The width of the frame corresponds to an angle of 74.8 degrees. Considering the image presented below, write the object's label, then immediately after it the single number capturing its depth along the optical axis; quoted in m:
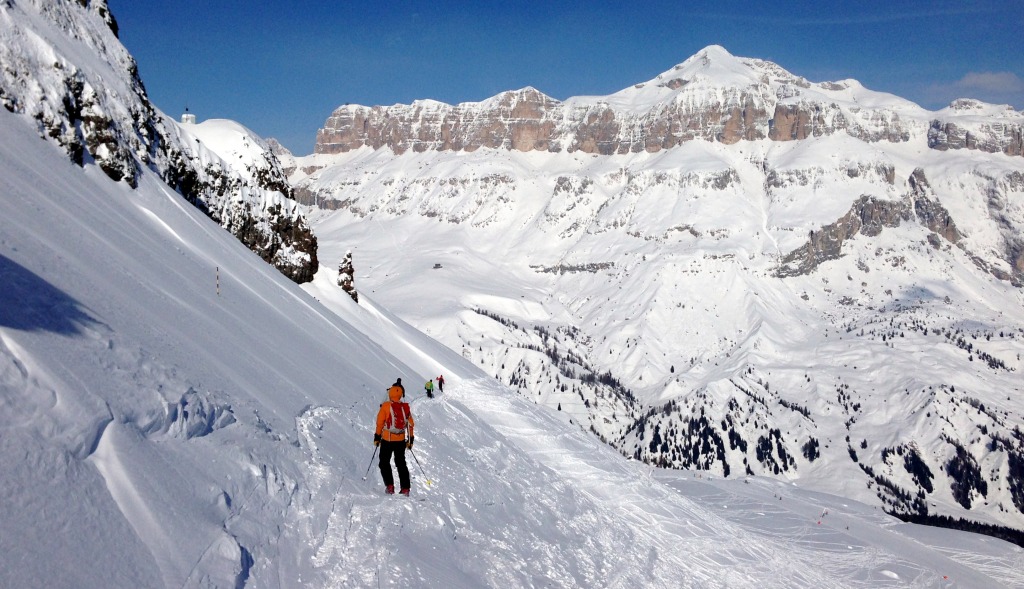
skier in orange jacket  13.00
